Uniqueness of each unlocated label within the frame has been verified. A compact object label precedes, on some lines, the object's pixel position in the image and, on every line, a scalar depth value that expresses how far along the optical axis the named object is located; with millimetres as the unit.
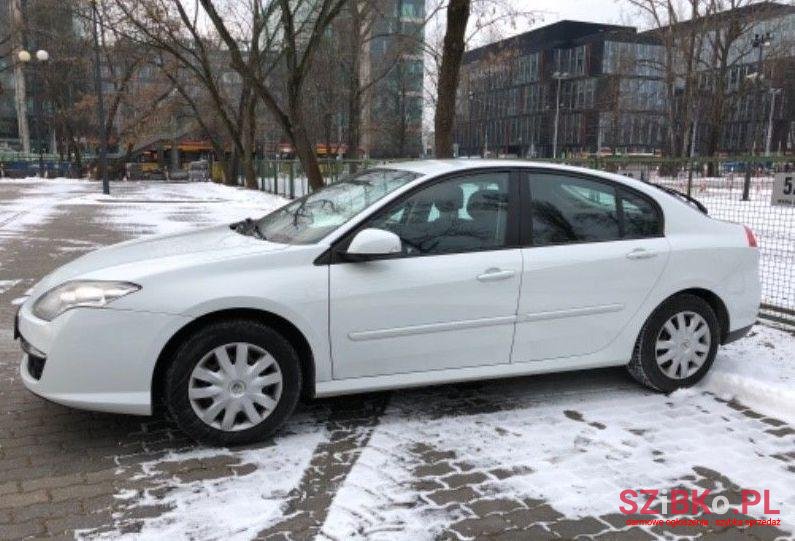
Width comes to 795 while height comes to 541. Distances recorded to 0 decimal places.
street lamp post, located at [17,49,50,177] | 31031
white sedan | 3676
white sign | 6480
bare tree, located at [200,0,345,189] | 15734
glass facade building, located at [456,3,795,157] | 71250
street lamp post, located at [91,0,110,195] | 25062
